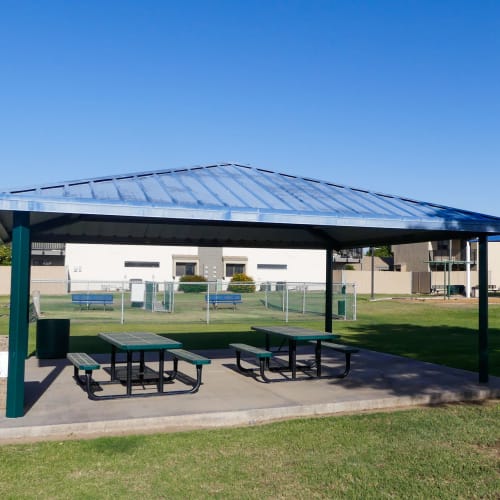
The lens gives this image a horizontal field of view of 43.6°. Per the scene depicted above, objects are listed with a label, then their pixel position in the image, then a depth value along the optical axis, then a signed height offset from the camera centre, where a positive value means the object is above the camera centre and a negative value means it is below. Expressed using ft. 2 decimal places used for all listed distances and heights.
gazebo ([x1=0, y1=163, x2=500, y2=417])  24.17 +3.28
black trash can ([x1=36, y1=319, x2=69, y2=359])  39.93 -3.83
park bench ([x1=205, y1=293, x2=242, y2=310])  93.56 -2.24
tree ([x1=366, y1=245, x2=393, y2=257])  291.34 +16.38
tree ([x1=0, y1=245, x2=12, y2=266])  179.83 +7.01
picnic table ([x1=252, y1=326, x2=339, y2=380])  32.04 -2.72
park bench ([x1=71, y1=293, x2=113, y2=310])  92.53 -2.60
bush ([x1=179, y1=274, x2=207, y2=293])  156.25 -0.78
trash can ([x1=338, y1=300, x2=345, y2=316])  84.99 -3.13
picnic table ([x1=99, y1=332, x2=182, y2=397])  27.45 -2.86
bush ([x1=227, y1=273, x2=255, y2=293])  156.64 -0.71
